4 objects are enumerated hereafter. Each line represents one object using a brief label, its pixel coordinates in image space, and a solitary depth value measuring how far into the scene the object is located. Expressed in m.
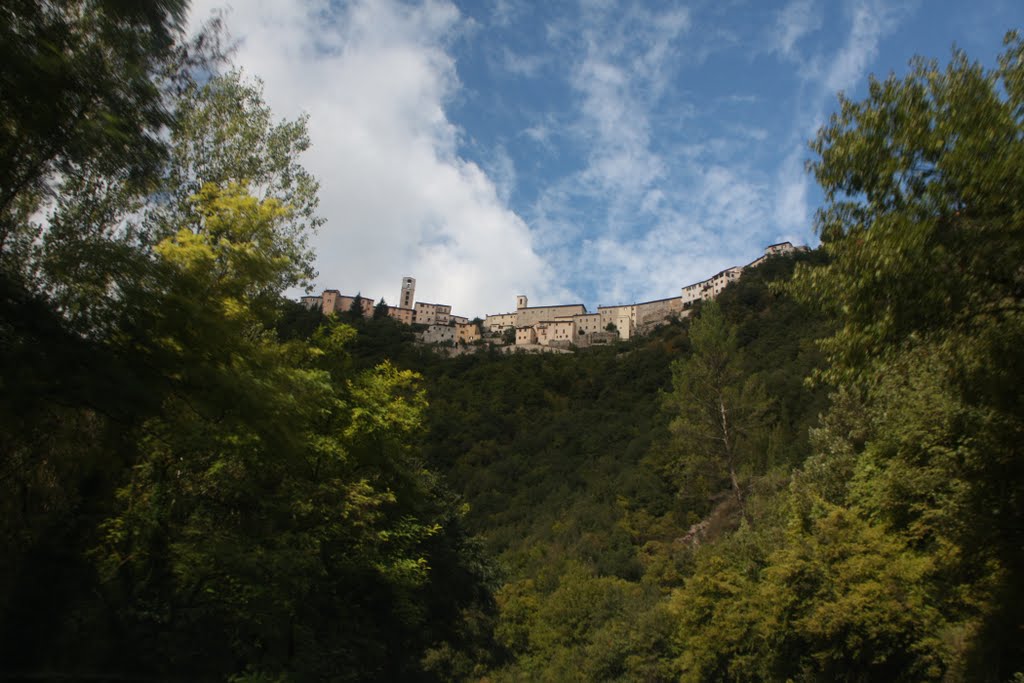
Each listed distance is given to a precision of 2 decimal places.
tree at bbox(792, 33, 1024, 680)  7.22
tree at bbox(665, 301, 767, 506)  28.98
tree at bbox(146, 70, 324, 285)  10.70
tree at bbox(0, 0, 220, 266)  5.11
